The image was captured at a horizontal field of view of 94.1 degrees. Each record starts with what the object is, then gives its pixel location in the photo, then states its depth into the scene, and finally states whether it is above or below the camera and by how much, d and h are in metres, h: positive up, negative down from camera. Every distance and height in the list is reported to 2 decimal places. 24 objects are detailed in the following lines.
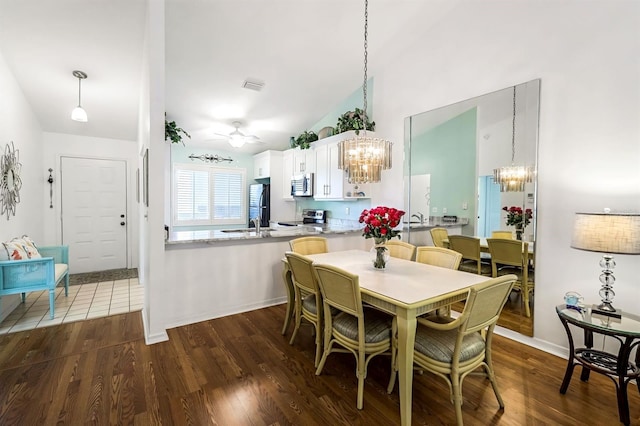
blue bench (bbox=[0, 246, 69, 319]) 2.94 -0.74
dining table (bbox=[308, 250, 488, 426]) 1.71 -0.54
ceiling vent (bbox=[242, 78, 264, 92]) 3.96 +1.65
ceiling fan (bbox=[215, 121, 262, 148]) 4.47 +1.03
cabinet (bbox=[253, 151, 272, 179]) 6.12 +0.89
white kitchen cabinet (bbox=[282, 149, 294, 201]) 5.81 +0.69
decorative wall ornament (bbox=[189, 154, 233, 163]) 6.15 +1.01
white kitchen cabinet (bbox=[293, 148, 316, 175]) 5.16 +0.83
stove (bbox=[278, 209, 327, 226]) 5.64 -0.21
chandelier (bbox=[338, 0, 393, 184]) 2.72 +0.46
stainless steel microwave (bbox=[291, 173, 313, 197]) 5.17 +0.40
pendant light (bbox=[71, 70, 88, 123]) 3.42 +1.08
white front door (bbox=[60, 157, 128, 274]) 5.07 -0.15
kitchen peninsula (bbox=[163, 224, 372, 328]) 3.07 -0.74
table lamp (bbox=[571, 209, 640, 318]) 1.83 -0.18
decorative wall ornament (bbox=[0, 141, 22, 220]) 3.13 +0.27
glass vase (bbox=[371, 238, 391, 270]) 2.52 -0.41
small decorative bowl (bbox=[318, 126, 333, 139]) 4.82 +1.24
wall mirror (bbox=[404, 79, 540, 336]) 2.69 +0.44
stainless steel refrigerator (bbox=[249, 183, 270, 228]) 6.14 +0.08
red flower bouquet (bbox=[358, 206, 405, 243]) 2.39 -0.11
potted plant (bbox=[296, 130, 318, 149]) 5.11 +1.17
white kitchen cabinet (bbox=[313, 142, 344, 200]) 4.53 +0.51
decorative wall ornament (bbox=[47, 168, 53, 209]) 4.90 +0.25
